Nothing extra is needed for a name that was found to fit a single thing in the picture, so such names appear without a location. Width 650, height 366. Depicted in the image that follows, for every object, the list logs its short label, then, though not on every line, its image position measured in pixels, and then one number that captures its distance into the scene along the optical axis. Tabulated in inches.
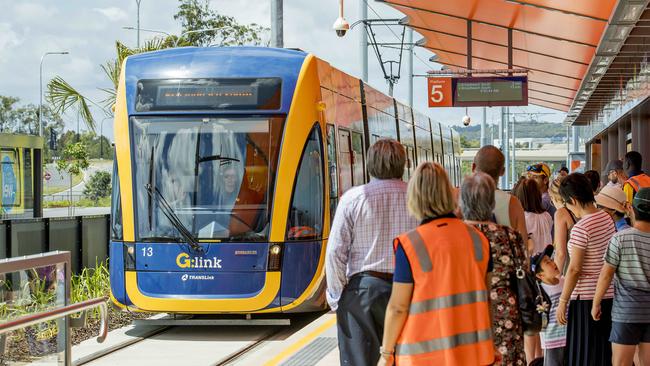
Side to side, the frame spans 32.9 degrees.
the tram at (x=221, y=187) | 475.2
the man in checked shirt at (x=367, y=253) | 248.1
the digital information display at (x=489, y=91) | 970.7
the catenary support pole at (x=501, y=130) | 2596.0
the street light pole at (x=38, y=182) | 1119.0
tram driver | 479.2
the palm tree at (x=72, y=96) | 756.6
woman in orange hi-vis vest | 199.0
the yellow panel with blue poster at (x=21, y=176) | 1076.5
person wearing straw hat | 320.2
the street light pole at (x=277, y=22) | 741.3
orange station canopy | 726.5
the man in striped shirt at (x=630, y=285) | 275.4
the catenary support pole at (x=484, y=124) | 2405.3
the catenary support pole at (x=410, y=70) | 1558.8
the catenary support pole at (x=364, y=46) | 1087.0
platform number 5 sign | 1069.1
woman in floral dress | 223.6
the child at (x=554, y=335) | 292.0
